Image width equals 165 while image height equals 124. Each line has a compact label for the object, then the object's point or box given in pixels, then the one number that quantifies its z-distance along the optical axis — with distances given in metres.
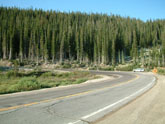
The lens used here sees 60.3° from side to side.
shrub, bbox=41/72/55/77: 32.34
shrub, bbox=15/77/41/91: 12.78
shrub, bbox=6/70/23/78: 27.84
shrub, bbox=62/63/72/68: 61.88
